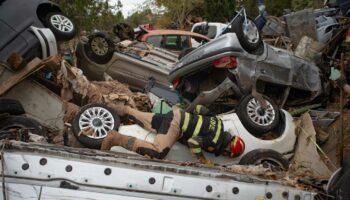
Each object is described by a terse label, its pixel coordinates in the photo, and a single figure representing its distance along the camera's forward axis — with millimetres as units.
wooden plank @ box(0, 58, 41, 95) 5789
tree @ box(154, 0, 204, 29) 28478
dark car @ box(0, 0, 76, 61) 6734
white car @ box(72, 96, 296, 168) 5023
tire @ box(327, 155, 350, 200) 2901
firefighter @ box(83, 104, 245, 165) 4742
